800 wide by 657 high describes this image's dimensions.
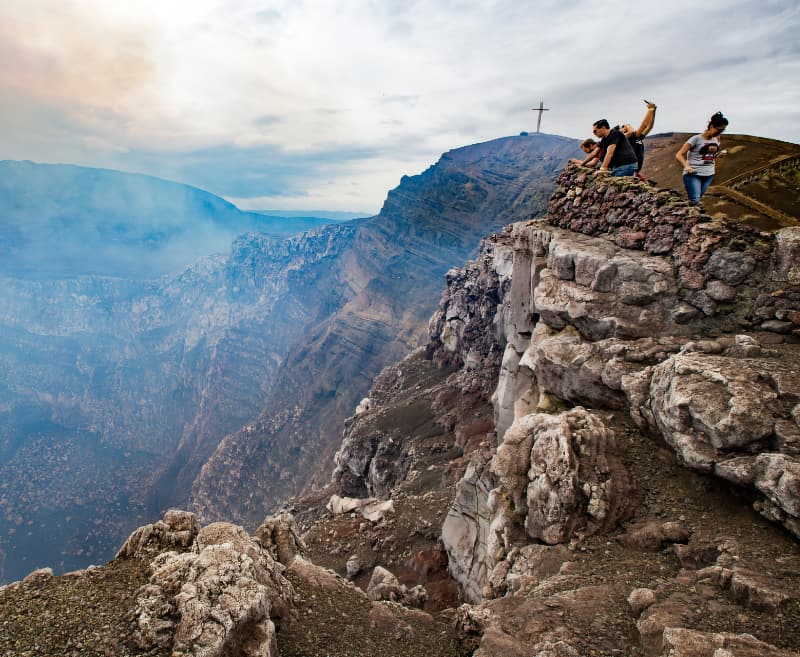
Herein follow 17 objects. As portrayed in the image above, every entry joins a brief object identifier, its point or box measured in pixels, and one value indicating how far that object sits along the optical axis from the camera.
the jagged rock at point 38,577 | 10.41
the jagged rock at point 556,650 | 7.82
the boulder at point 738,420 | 9.28
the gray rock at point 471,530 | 19.75
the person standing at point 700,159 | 15.04
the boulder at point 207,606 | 8.72
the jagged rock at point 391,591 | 17.64
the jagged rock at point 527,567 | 11.55
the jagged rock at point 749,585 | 7.50
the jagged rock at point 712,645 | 6.34
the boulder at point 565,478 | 11.91
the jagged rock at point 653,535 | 10.41
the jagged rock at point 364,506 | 31.06
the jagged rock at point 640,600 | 8.61
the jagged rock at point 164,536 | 12.12
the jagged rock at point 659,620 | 7.52
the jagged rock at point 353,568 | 25.23
